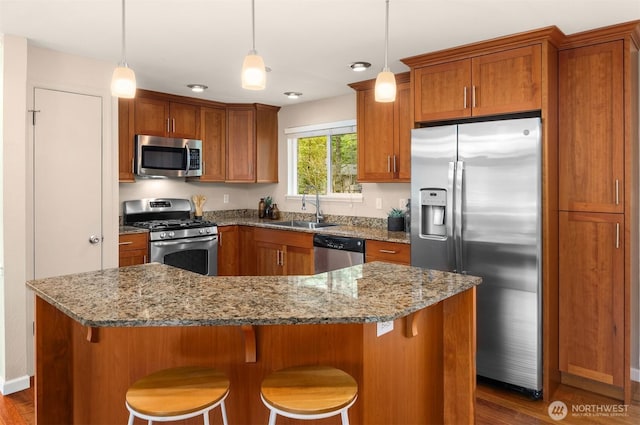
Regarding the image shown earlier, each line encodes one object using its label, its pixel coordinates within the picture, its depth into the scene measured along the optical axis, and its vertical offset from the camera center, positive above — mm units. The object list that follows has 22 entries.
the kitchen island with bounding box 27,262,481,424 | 1580 -536
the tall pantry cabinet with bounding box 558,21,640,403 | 2781 +28
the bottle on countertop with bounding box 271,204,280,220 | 5547 -40
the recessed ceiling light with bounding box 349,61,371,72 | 3539 +1162
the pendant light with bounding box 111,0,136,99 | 1924 +557
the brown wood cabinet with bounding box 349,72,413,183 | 3875 +680
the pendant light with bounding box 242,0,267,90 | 1836 +573
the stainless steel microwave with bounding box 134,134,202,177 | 4465 +558
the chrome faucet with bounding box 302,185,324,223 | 4982 +78
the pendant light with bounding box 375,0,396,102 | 2018 +564
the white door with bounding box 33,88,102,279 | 3172 +203
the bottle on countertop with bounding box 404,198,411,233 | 4062 -91
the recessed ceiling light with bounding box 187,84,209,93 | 4293 +1202
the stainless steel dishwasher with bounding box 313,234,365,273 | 3875 -379
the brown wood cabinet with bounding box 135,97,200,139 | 4504 +972
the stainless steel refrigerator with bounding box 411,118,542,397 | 2801 -107
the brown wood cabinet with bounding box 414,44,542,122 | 2867 +859
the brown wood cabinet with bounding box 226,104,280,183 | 5266 +804
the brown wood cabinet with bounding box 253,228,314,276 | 4348 -435
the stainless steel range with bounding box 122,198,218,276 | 4289 -236
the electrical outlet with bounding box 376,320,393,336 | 1752 -472
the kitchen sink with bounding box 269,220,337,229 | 4703 -154
